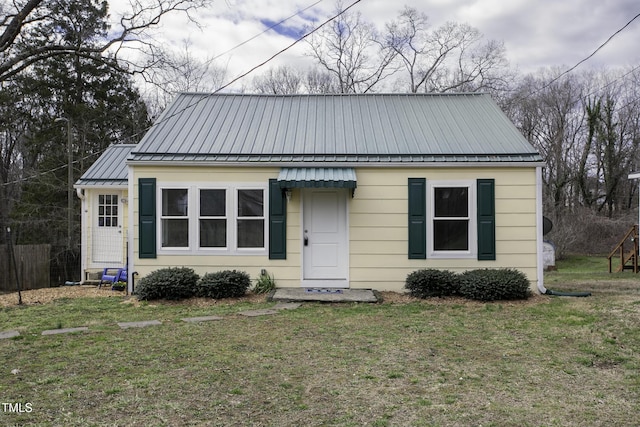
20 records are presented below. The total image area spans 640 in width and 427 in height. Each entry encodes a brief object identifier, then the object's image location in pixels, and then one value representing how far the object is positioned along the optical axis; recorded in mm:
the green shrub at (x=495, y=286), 8211
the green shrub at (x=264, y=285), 8977
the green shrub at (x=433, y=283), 8539
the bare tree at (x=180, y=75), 15156
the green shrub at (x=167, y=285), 8406
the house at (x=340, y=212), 9117
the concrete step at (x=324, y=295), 8281
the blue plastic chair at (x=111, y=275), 11109
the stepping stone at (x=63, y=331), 6234
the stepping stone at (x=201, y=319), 6957
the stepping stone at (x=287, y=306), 7814
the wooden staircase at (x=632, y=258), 15750
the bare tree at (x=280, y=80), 27062
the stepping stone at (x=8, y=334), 6047
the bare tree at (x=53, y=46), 12828
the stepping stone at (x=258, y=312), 7368
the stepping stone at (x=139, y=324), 6609
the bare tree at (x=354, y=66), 25828
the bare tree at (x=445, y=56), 25453
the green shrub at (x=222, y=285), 8523
